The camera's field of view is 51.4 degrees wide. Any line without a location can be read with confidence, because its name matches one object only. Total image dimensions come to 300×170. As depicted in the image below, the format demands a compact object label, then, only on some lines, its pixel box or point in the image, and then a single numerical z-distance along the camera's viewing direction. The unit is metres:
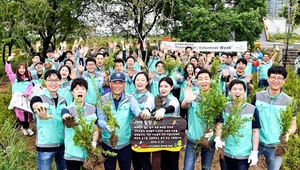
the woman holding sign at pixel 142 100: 3.68
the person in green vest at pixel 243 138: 3.34
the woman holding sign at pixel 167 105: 3.54
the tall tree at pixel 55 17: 12.48
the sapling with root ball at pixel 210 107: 3.16
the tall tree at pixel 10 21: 11.79
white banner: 11.39
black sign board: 3.23
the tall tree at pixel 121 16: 14.71
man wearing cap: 3.44
